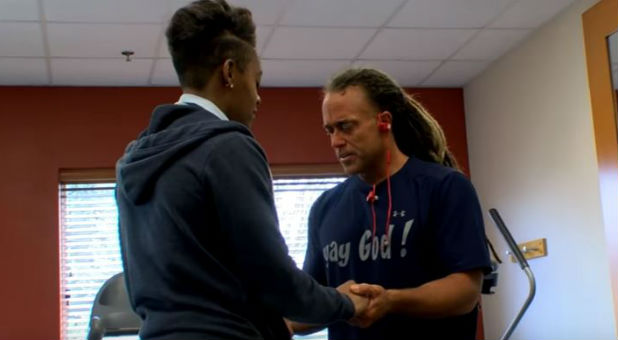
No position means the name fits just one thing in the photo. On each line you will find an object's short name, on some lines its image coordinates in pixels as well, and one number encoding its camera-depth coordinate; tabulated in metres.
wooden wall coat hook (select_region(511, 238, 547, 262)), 4.89
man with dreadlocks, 1.84
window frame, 5.38
